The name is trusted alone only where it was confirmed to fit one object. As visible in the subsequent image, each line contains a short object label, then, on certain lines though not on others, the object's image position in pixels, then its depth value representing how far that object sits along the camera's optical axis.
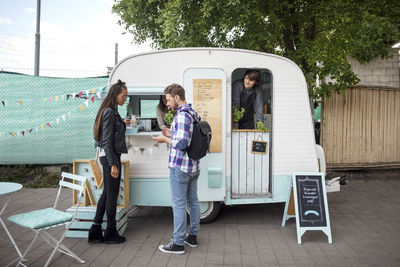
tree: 7.16
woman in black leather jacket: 4.57
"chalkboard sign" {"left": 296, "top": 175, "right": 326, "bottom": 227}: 5.08
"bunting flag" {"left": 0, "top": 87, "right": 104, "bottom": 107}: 8.05
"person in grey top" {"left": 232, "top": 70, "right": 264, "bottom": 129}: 5.89
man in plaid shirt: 4.19
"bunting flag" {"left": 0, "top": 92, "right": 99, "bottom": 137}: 8.08
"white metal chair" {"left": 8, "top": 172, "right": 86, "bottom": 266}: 3.72
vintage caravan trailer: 5.41
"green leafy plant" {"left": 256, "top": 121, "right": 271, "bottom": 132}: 5.63
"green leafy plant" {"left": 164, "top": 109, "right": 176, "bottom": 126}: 5.19
